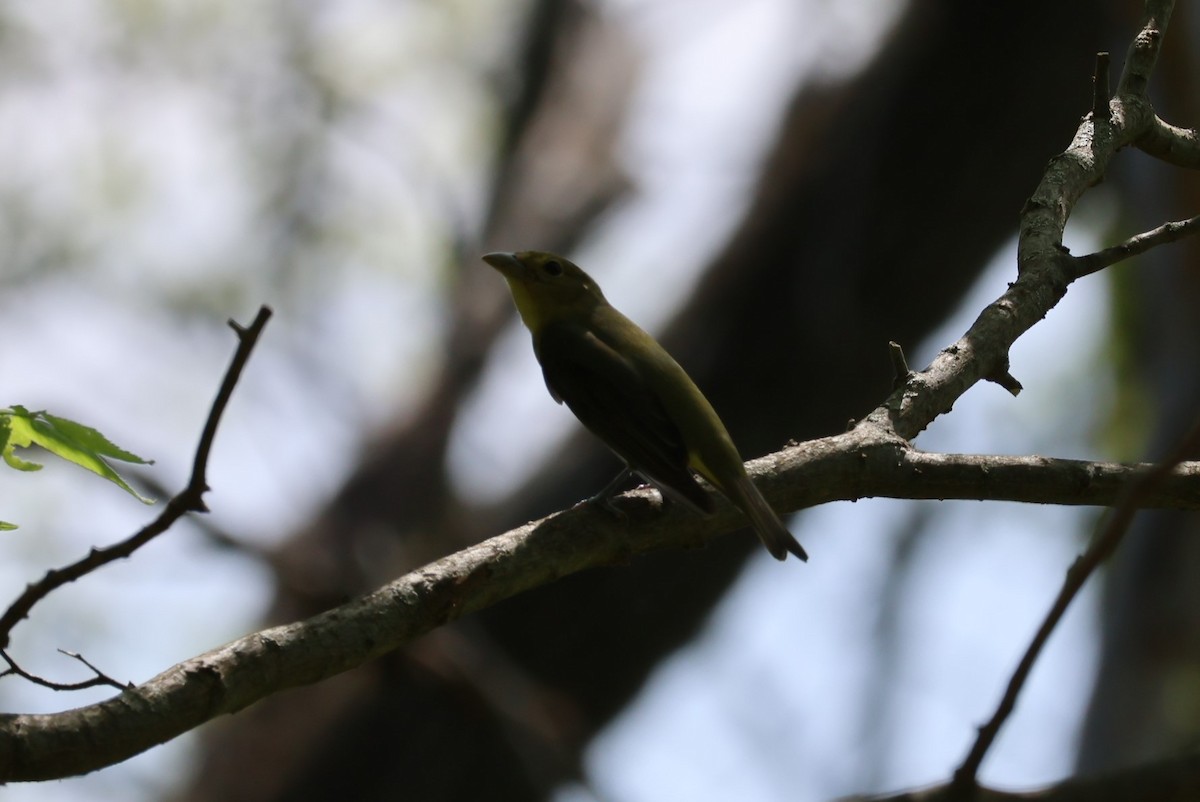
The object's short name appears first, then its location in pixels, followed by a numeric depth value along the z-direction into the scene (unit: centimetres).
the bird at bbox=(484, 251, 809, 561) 709
